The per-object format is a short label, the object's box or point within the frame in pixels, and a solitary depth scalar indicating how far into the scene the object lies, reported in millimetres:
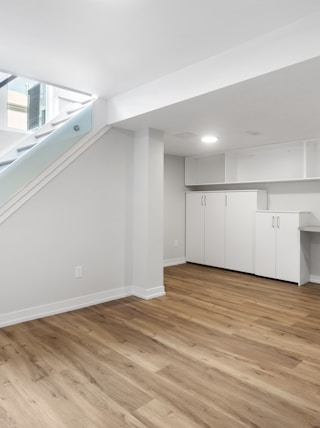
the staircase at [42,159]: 2975
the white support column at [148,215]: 3781
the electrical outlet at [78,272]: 3439
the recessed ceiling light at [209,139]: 4304
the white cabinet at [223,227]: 5148
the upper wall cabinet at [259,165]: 4668
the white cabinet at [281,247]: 4480
